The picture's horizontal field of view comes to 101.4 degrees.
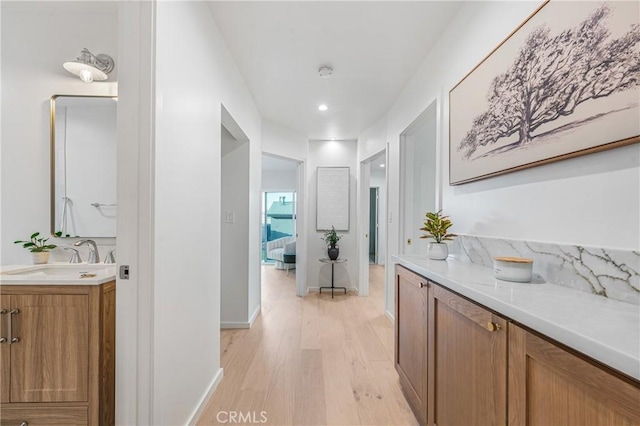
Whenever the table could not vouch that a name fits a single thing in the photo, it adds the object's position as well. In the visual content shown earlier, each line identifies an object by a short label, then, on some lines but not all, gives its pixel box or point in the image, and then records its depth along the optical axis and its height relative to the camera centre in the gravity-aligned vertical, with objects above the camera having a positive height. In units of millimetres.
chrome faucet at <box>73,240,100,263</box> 1709 -259
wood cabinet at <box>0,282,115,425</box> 1166 -657
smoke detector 2279 +1265
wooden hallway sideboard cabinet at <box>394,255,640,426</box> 521 -370
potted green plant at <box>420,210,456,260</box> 1638 -133
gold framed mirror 1756 +313
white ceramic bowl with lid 1005 -211
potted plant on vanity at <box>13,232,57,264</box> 1648 -236
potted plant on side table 4062 -446
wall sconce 1642 +929
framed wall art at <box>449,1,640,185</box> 792 +488
